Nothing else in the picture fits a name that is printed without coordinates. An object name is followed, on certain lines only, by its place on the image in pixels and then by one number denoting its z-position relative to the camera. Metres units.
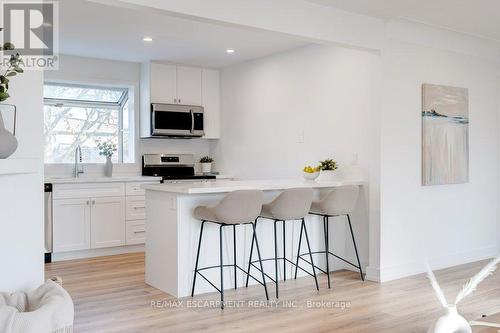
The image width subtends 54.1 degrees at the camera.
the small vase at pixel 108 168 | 6.35
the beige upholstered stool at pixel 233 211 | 3.80
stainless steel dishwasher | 5.49
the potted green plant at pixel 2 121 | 2.20
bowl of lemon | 4.87
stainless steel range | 6.62
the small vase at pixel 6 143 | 2.20
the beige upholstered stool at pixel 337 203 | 4.43
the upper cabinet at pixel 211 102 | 6.95
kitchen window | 6.36
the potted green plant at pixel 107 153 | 6.36
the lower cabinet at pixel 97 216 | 5.59
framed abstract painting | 4.94
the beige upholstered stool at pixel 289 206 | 4.13
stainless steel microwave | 6.39
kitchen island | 4.09
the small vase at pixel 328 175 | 5.11
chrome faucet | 6.17
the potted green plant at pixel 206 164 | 7.07
